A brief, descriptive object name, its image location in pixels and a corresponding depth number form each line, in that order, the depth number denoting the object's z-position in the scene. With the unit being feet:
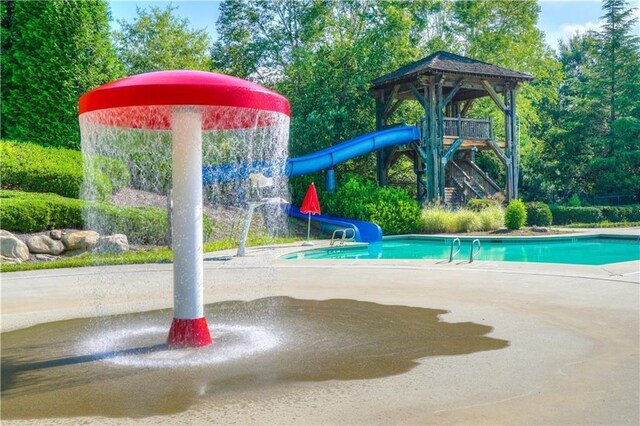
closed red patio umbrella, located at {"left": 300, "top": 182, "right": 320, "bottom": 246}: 67.56
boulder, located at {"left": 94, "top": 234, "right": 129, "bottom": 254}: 50.96
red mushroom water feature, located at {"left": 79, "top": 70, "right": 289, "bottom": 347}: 18.49
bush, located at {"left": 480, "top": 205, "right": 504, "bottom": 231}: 75.41
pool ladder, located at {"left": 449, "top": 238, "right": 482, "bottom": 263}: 43.78
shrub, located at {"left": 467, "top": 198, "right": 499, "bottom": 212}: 79.51
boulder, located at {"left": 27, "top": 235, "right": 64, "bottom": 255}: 48.06
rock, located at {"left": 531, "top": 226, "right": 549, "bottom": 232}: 74.69
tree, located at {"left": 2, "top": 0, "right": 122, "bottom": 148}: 74.13
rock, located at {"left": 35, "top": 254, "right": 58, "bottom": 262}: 47.75
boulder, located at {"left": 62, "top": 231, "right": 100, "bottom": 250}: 49.70
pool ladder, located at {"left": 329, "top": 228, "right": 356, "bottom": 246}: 63.87
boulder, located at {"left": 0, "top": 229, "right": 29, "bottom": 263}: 45.62
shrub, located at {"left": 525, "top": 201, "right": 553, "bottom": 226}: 83.97
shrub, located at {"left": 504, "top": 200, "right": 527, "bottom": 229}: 73.26
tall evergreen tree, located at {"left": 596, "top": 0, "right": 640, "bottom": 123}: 114.32
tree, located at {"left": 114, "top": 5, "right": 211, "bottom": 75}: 100.89
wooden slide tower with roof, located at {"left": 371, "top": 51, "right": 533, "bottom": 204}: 82.74
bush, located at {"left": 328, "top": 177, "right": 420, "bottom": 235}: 74.69
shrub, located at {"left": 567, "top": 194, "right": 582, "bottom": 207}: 100.22
